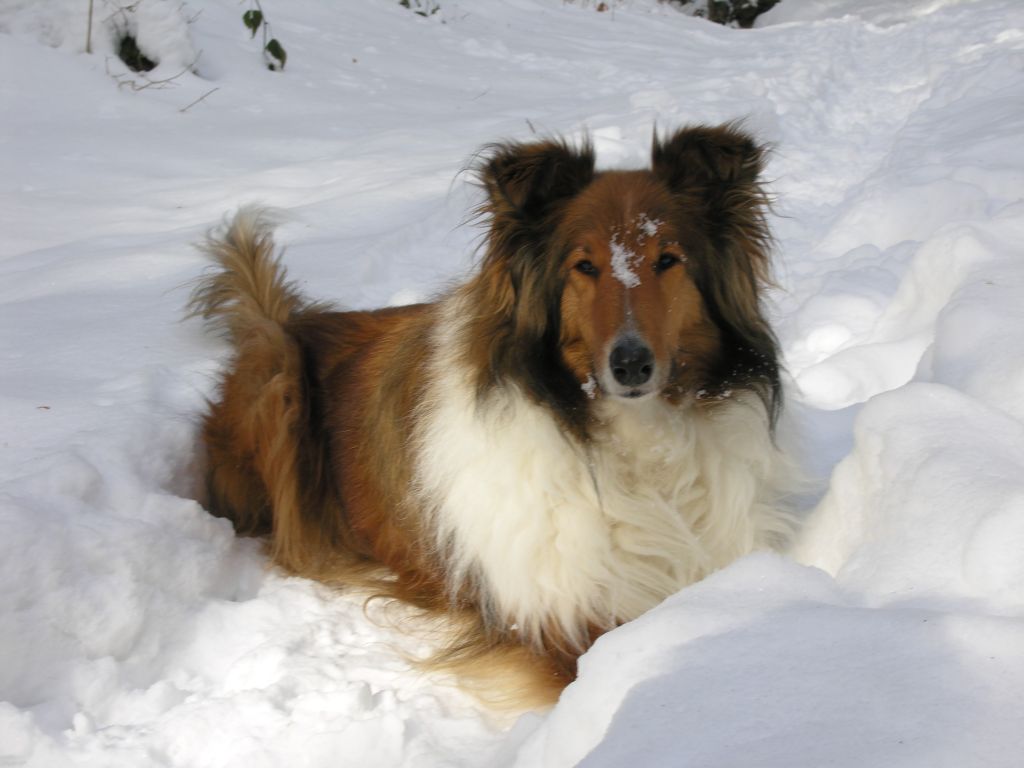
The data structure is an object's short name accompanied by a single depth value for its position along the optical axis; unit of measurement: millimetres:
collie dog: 2688
